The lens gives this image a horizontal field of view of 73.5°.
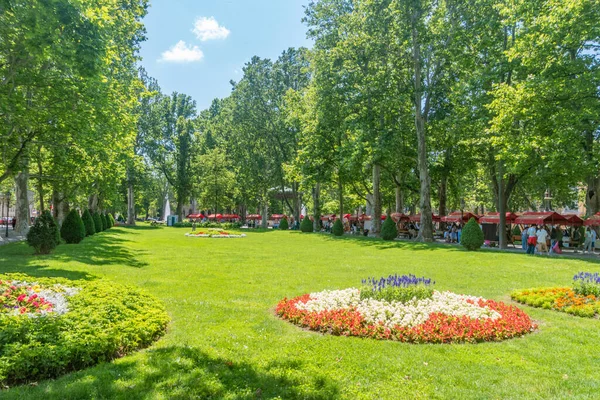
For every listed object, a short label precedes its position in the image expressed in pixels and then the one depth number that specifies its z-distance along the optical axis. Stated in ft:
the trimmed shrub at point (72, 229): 67.00
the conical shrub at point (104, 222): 120.08
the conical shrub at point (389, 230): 94.38
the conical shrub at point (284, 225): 159.94
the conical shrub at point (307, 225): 134.82
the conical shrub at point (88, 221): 86.89
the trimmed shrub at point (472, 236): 68.23
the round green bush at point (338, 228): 116.88
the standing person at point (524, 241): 78.43
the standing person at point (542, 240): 68.64
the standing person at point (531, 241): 67.64
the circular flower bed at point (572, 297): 26.18
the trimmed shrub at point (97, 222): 105.17
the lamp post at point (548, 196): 134.78
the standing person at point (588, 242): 74.13
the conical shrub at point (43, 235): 48.98
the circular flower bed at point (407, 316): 20.59
